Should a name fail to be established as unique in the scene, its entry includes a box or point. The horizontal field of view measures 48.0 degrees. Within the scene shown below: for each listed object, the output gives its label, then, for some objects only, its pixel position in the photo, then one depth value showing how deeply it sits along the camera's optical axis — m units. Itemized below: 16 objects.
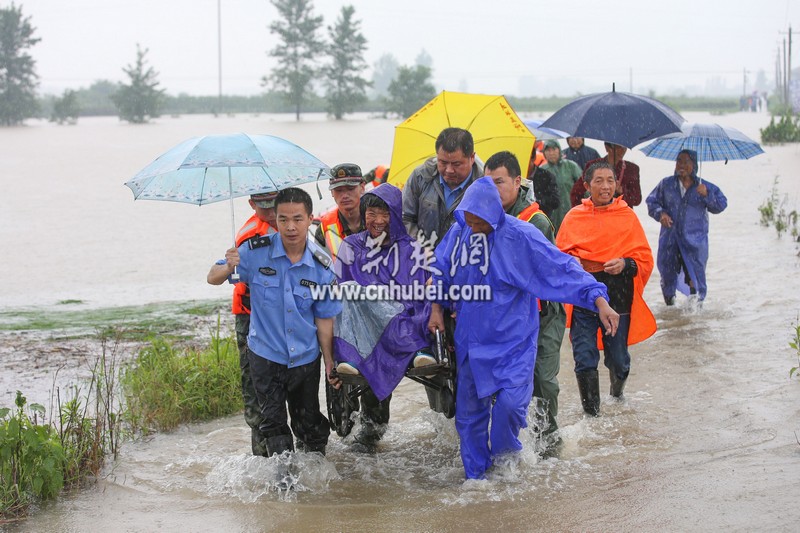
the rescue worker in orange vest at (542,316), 4.98
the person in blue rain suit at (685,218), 8.87
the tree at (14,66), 55.22
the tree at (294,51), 57.62
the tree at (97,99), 67.44
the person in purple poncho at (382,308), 4.84
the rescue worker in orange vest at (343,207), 5.13
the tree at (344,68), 56.56
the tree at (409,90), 55.44
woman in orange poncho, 5.88
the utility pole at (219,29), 71.50
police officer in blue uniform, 4.66
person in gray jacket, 5.01
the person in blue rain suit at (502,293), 4.57
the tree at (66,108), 57.81
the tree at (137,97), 56.91
